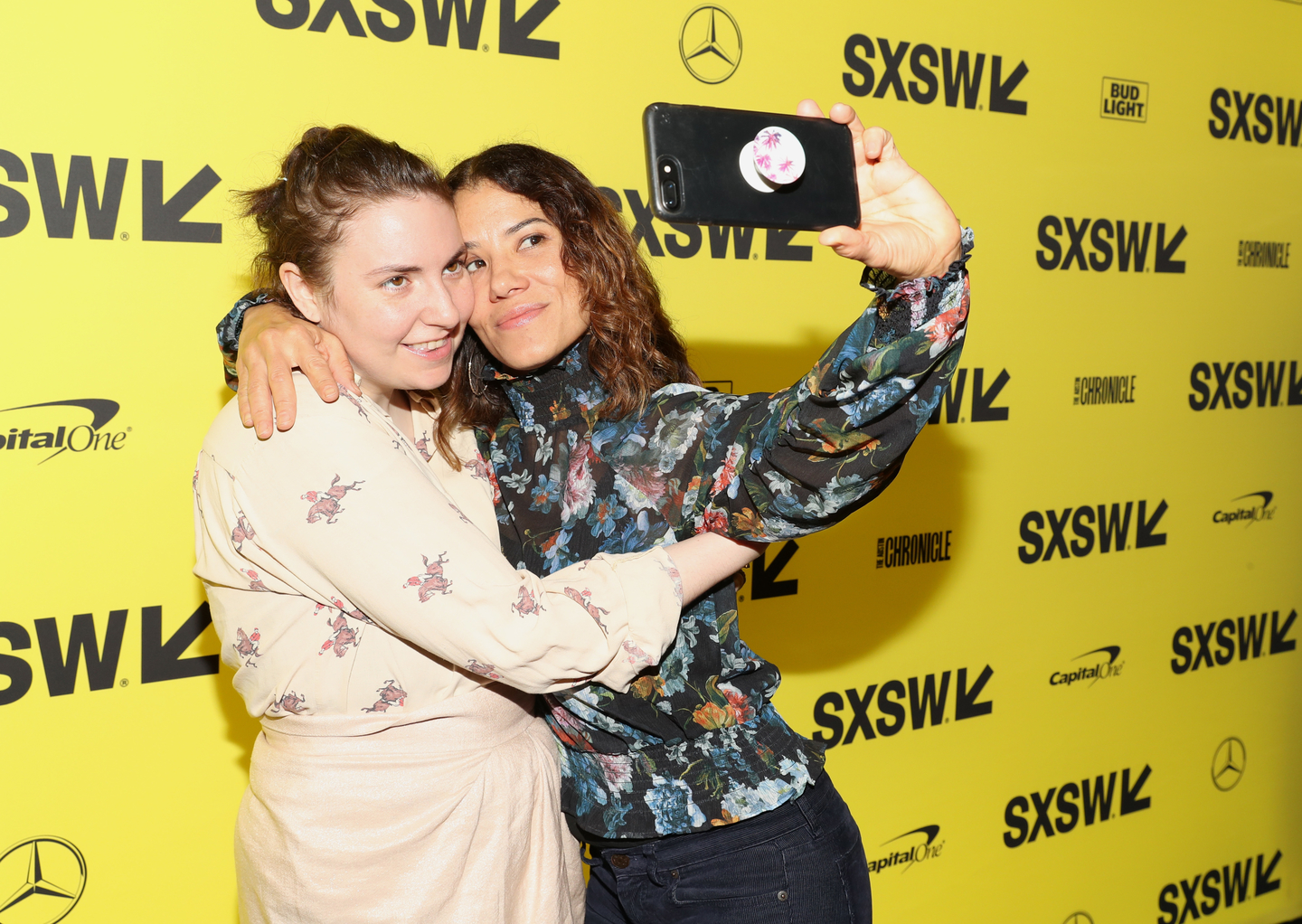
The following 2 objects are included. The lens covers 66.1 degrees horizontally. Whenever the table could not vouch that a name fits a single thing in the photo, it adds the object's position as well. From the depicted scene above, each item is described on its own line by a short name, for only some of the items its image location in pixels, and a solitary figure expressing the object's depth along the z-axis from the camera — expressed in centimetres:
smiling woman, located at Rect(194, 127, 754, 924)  101
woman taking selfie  110
